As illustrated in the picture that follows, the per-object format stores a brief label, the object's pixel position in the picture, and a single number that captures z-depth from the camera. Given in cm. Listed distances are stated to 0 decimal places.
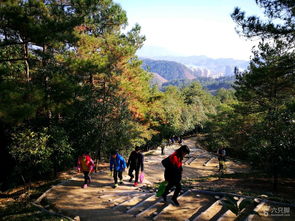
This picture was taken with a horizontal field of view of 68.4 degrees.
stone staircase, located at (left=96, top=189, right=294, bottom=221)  573
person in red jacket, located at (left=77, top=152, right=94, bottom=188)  905
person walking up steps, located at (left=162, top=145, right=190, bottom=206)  621
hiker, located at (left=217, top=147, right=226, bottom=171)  1780
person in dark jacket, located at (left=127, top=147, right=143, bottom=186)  983
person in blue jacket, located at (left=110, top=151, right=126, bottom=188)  920
